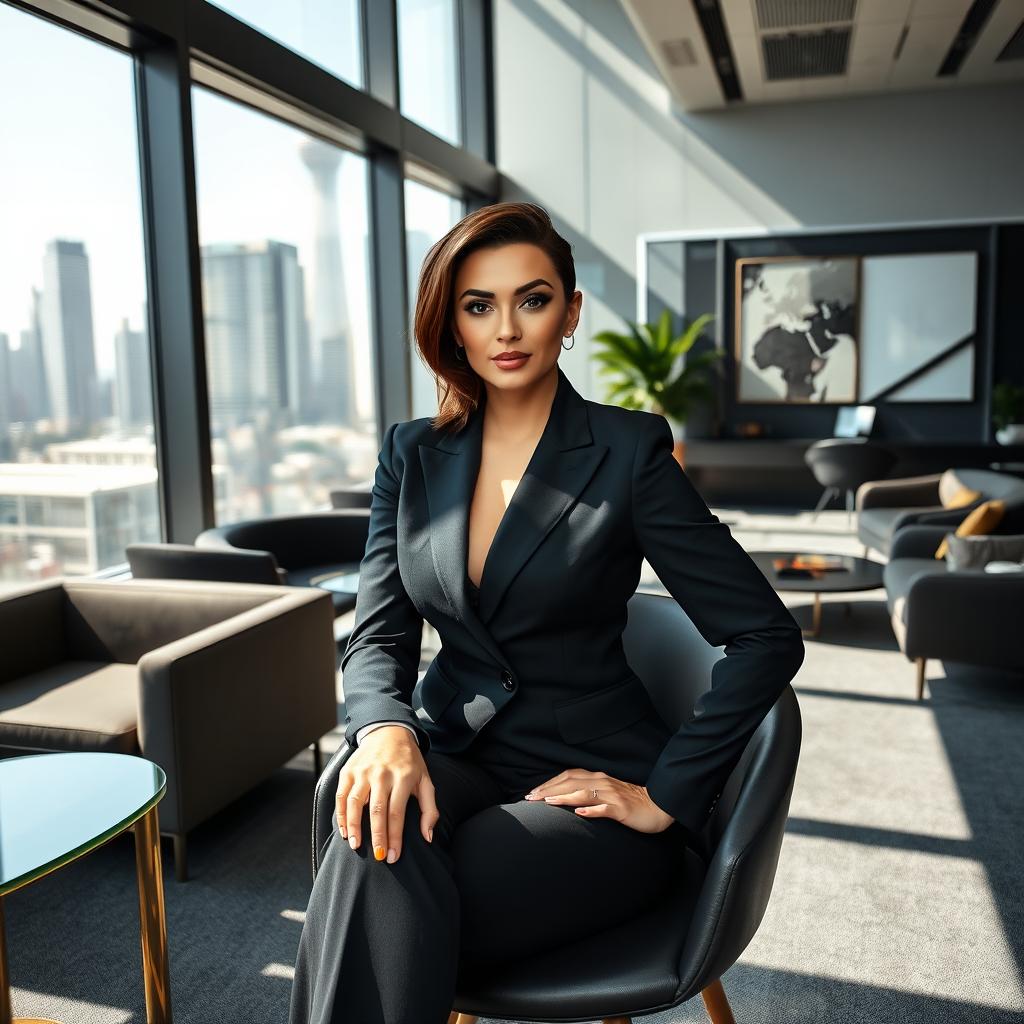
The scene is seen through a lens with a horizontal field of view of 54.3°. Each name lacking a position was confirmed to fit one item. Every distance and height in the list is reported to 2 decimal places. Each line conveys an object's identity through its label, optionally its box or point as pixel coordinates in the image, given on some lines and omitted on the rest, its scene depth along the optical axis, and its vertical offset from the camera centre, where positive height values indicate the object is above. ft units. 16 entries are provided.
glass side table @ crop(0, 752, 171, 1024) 5.59 -2.49
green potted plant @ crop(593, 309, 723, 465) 31.42 +0.67
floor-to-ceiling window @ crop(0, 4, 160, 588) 13.14 +1.25
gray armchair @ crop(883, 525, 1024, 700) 12.45 -2.93
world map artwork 31.42 +1.84
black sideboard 29.25 -2.36
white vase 28.78 -1.50
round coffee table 15.37 -3.04
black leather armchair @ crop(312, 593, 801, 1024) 4.24 -2.45
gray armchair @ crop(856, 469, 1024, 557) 17.33 -2.33
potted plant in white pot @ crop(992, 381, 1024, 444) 28.94 -0.89
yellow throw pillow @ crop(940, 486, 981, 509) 18.52 -2.12
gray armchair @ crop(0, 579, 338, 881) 8.55 -2.75
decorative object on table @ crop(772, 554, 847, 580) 16.17 -2.96
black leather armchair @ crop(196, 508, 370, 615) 15.37 -2.33
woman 4.11 -1.34
